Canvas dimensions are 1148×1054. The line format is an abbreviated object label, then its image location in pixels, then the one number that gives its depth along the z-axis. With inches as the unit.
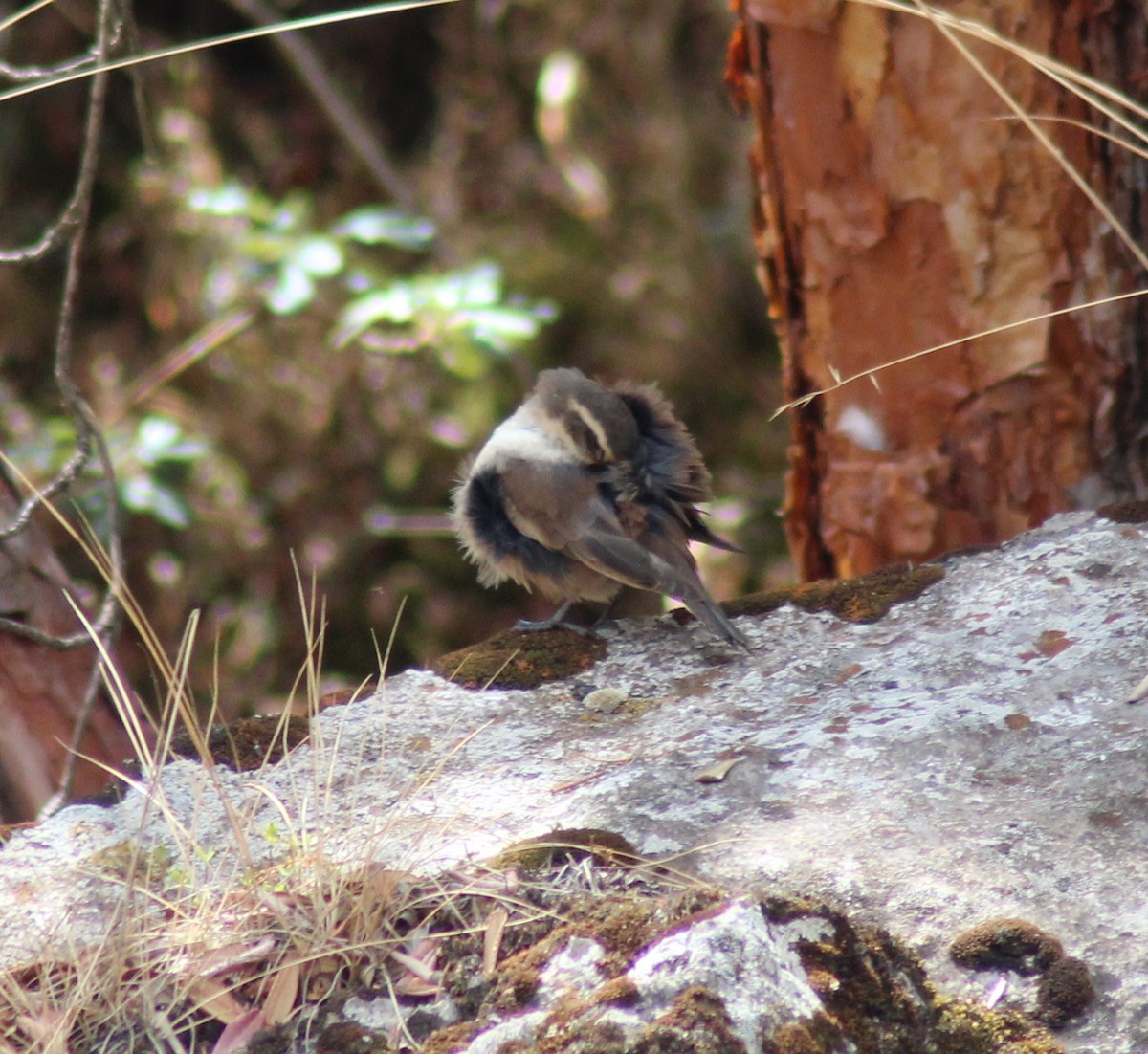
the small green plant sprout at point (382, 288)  409.4
